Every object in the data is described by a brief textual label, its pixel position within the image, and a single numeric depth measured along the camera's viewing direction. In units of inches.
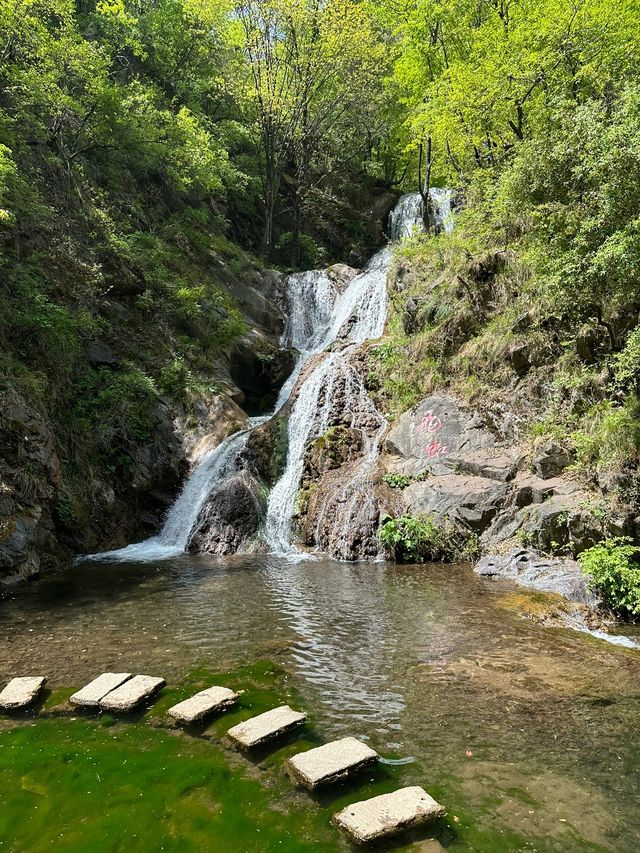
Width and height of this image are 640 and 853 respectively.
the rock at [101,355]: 614.2
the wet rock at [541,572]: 308.5
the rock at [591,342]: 407.8
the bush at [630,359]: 319.9
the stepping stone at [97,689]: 188.5
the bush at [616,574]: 274.7
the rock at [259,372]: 785.6
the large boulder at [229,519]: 510.3
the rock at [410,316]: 609.4
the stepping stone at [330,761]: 138.0
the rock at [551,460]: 395.2
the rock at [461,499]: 413.7
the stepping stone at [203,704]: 175.0
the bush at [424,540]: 415.5
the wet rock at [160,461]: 576.1
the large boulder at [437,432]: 471.5
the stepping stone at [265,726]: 159.2
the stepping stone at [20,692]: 189.0
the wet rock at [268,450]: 580.1
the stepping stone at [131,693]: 184.9
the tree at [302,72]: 925.2
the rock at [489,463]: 423.8
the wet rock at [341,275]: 951.3
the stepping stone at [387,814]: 117.6
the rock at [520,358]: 463.5
